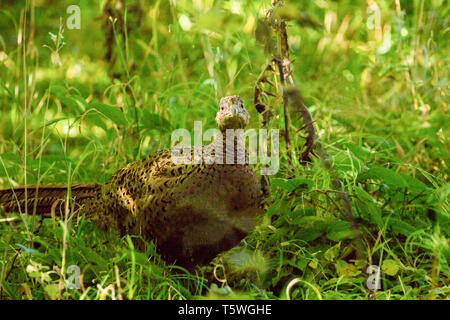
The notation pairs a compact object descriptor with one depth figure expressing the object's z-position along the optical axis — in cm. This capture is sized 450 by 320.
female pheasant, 470
